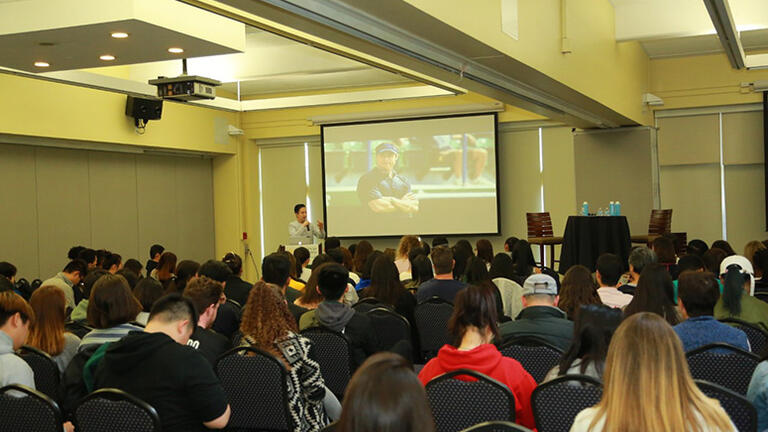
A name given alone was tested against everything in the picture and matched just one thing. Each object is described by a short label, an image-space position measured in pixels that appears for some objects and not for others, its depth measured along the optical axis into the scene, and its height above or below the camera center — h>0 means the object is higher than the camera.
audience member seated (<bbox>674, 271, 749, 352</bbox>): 3.57 -0.55
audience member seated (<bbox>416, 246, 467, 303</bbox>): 5.95 -0.56
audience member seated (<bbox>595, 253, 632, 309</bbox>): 5.04 -0.52
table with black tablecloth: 10.05 -0.48
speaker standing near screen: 12.11 -0.29
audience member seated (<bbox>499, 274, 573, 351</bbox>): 3.71 -0.55
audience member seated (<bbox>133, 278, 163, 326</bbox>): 4.64 -0.45
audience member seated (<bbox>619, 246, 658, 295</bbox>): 5.74 -0.43
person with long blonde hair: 1.91 -0.46
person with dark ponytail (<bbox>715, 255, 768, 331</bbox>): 4.44 -0.60
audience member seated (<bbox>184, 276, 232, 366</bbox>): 3.87 -0.50
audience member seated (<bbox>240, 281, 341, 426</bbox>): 3.76 -0.61
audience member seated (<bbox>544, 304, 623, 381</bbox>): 2.80 -0.48
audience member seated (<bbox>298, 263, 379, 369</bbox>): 4.39 -0.60
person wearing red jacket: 3.08 -0.57
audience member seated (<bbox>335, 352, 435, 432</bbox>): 1.54 -0.38
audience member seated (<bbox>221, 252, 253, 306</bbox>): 6.03 -0.57
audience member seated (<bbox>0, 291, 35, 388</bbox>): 3.32 -0.51
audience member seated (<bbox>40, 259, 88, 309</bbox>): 7.31 -0.51
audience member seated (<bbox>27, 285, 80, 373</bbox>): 4.06 -0.55
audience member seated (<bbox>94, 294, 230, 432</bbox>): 2.89 -0.59
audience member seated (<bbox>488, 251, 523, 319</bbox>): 6.35 -0.72
